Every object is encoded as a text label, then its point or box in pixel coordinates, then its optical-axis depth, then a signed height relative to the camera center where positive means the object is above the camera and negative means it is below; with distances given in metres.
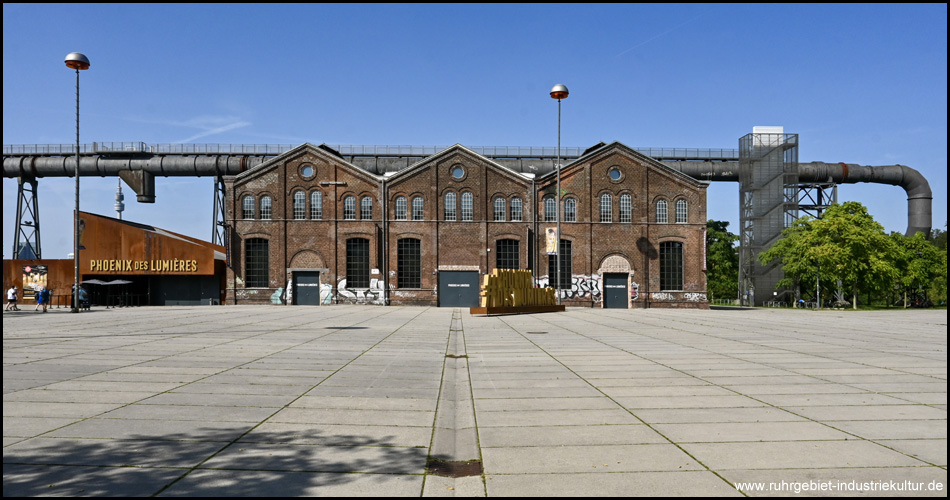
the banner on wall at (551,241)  37.19 +1.07
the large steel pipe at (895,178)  55.53 +7.48
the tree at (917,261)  56.88 -0.17
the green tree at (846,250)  46.47 +0.68
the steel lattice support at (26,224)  50.81 +2.83
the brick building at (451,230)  45.28 +2.11
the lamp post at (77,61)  25.64 +8.32
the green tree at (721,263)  77.75 -0.55
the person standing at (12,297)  31.77 -2.09
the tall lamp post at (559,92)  32.34 +8.87
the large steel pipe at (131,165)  50.50 +7.69
